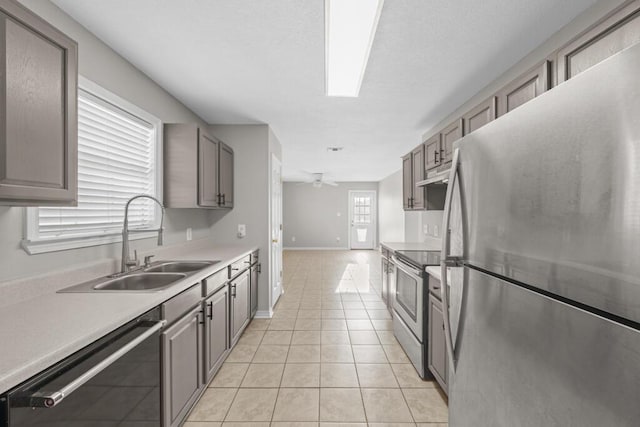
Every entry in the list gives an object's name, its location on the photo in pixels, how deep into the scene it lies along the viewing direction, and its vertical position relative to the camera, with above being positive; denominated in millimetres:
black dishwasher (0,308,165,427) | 791 -591
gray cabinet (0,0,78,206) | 982 +405
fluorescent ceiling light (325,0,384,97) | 1540 +1163
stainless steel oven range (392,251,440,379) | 2154 -760
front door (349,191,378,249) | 9844 -99
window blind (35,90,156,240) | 1631 +298
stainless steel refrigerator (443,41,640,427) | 546 -106
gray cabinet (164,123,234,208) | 2584 +473
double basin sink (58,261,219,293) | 1607 -417
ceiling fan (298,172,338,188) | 7562 +1070
